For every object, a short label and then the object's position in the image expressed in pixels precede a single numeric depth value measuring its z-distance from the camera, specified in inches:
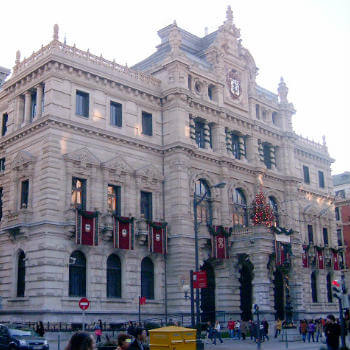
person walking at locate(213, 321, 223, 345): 1495.3
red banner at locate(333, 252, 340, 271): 2417.6
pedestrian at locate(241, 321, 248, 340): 1600.0
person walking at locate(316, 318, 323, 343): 1578.5
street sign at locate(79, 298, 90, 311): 1122.7
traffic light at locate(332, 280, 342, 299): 976.5
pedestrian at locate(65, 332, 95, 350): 301.3
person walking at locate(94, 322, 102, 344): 1288.1
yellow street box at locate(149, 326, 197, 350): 737.0
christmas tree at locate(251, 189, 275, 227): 1962.4
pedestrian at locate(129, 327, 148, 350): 441.6
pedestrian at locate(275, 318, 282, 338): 1649.9
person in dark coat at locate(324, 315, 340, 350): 704.4
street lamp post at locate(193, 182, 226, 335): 1242.6
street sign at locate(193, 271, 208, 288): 1293.1
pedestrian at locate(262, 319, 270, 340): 1591.2
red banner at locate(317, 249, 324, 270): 2293.7
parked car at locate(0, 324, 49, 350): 1063.6
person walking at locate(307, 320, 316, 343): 1552.2
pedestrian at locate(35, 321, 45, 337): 1267.2
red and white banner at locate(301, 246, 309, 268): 2185.0
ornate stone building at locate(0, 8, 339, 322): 1496.1
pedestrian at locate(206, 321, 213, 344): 1528.1
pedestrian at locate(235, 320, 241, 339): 1646.2
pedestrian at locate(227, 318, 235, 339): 1638.8
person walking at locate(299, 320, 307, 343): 1565.0
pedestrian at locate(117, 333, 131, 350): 398.6
